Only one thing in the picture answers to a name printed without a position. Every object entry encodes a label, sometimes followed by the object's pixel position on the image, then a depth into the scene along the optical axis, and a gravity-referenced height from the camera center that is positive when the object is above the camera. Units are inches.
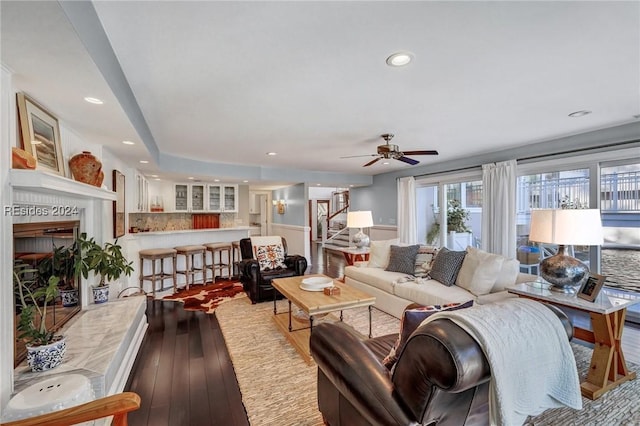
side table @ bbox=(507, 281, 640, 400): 85.5 -40.2
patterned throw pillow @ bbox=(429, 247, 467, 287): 137.3 -26.4
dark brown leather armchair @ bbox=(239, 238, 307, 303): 168.6 -36.4
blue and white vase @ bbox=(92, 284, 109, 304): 118.5 -33.0
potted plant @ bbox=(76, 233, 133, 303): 103.9 -18.0
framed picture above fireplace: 72.1 +22.7
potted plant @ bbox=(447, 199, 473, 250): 239.1 -11.9
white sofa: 122.1 -35.8
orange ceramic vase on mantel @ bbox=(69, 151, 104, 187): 96.7 +16.7
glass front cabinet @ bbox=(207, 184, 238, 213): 267.7 +15.9
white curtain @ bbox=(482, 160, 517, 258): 184.4 +3.4
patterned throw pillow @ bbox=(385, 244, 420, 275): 160.2 -26.4
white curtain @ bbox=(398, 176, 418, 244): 264.7 +2.3
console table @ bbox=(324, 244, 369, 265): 209.8 -30.0
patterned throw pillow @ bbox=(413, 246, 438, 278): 153.2 -26.1
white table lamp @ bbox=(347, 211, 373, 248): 205.3 -4.5
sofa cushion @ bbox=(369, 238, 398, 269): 177.9 -25.6
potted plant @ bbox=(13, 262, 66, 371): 70.9 -30.2
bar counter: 176.7 -17.6
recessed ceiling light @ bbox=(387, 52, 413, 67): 75.1 +42.1
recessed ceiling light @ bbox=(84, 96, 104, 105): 78.2 +32.3
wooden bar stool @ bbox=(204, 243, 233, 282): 213.2 -32.9
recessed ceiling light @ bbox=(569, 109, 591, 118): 120.8 +43.0
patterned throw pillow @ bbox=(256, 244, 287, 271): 182.5 -27.7
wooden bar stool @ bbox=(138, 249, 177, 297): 183.0 -32.3
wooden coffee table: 104.2 -33.5
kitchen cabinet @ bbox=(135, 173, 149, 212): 205.2 +17.0
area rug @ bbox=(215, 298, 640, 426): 76.4 -54.5
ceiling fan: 143.6 +31.6
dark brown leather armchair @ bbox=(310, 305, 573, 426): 39.5 -28.6
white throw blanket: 41.7 -22.7
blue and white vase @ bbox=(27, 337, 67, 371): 71.3 -35.6
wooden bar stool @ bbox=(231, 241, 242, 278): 228.8 -33.0
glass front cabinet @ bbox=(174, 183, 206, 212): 257.0 +16.4
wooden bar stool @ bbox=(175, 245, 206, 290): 197.6 -33.7
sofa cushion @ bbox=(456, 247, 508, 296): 122.1 -26.1
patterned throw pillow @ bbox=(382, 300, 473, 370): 56.4 -21.2
